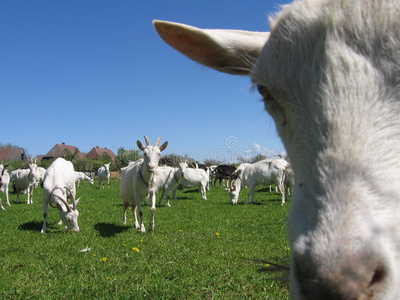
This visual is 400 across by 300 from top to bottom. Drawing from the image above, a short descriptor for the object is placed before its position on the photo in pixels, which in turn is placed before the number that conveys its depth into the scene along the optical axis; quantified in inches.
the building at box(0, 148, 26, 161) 3253.0
